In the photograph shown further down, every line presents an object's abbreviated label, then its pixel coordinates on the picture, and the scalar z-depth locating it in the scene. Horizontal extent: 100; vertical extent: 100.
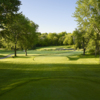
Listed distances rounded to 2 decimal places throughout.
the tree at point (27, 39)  32.97
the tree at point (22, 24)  30.66
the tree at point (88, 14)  19.41
